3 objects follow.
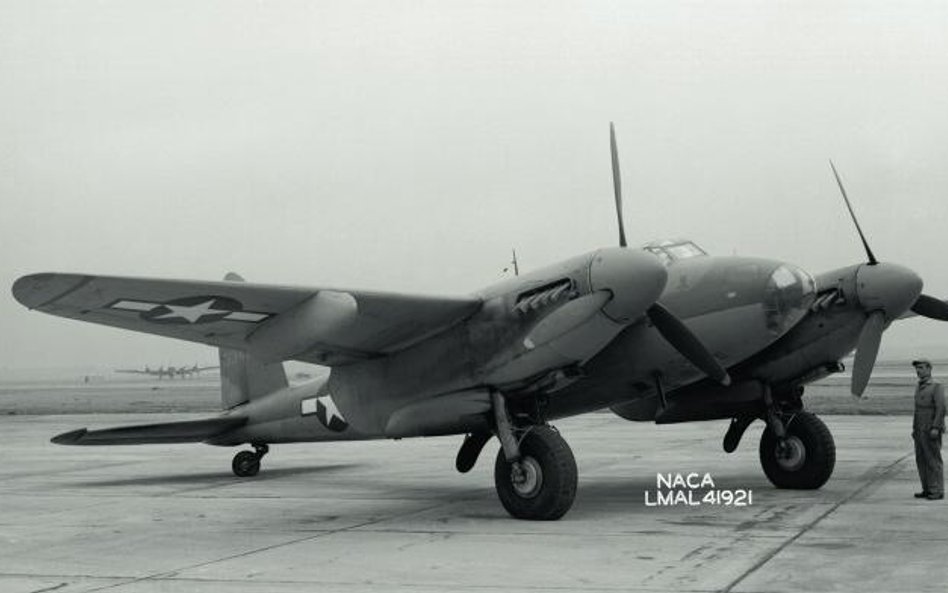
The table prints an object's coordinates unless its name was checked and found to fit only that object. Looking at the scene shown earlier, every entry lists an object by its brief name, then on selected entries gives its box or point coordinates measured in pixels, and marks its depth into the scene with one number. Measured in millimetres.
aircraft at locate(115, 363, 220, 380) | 173125
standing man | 12688
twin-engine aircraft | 10906
